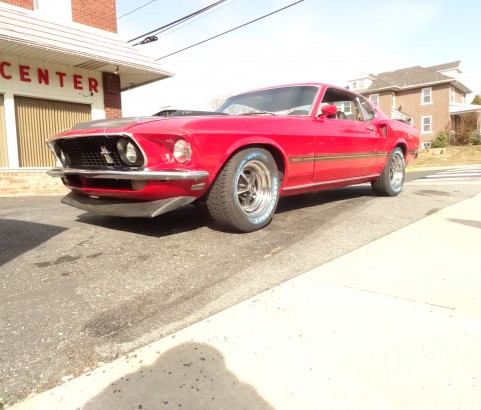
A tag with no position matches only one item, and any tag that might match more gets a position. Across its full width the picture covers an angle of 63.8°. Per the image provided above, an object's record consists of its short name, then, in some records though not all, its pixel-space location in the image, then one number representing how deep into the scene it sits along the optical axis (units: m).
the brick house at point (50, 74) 7.93
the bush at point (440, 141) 29.37
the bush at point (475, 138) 30.14
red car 2.99
